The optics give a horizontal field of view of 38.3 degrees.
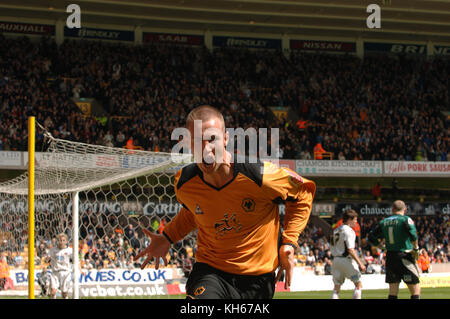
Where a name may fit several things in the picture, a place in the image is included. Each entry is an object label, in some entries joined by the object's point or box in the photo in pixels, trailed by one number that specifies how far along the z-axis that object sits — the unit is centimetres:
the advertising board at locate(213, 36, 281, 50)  3481
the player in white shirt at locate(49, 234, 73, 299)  1336
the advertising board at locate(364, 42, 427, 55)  3719
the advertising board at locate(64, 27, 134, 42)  3234
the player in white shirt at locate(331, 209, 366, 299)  1077
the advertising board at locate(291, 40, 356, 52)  3622
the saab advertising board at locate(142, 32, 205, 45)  3400
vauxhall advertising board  3106
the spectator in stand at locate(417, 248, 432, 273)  2214
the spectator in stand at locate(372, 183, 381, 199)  2903
